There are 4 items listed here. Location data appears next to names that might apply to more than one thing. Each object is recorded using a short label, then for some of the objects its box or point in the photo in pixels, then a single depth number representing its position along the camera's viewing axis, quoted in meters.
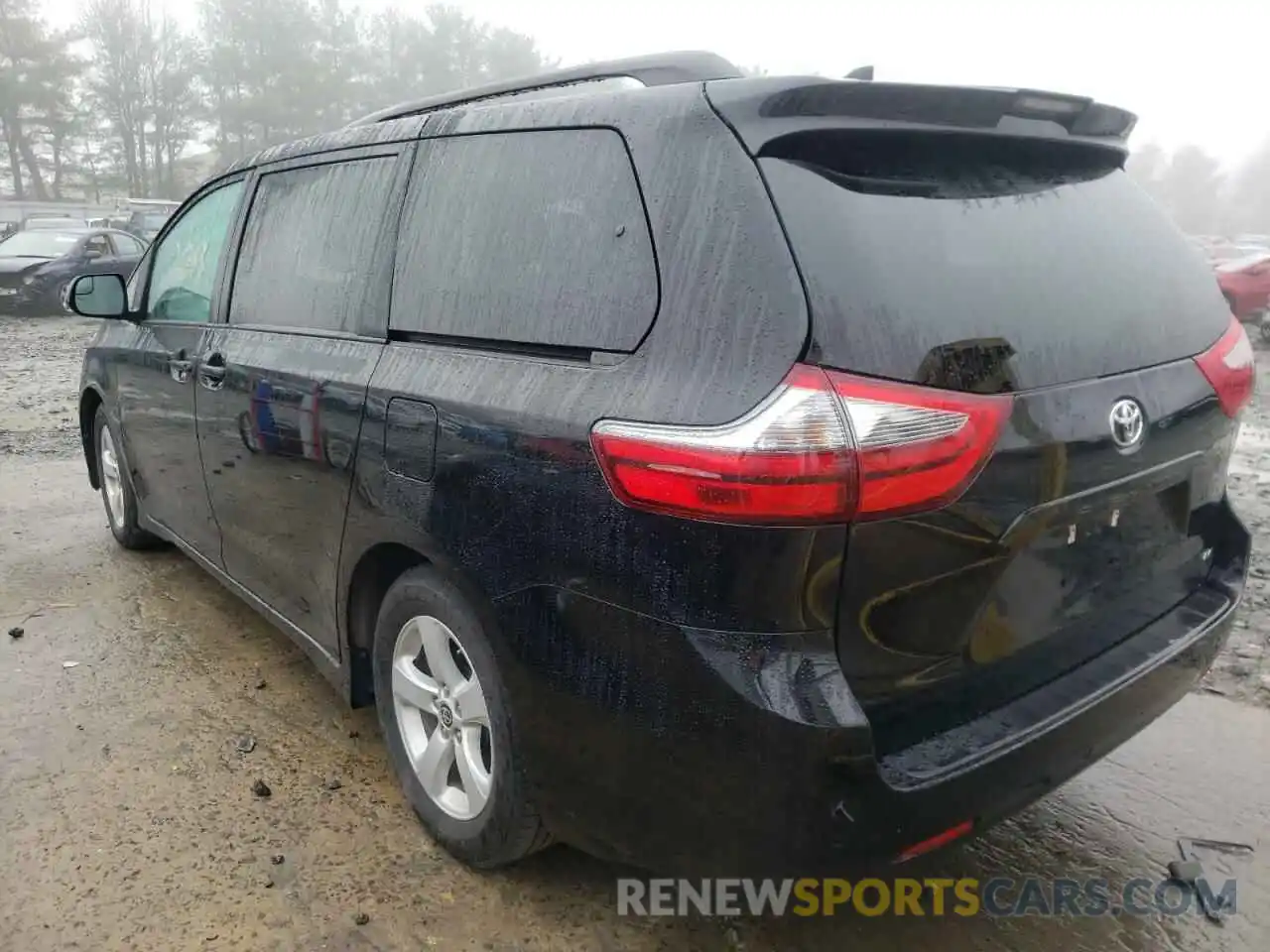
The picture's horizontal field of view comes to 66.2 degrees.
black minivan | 1.65
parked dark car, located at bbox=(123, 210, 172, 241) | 21.18
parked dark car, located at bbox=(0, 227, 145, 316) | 15.61
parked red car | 14.53
